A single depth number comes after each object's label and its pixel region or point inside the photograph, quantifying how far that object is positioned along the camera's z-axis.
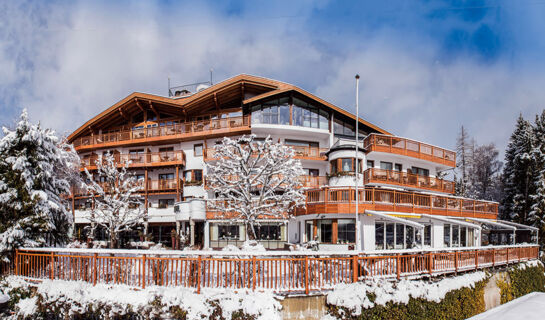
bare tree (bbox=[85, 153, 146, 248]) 23.16
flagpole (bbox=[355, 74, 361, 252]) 19.72
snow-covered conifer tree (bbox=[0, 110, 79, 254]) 13.43
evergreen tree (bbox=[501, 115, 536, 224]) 34.53
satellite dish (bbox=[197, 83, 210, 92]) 34.83
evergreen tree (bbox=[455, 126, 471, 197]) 56.79
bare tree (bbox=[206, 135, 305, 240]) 18.19
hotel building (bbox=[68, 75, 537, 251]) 22.06
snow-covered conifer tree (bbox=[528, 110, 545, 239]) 32.09
